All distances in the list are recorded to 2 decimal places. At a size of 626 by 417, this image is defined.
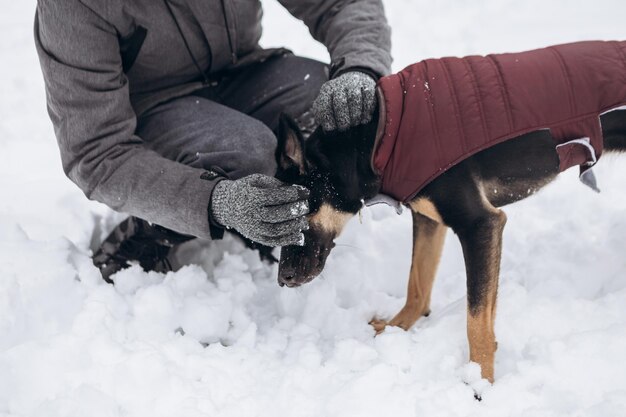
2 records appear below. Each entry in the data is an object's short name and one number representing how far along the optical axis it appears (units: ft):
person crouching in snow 7.77
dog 7.54
